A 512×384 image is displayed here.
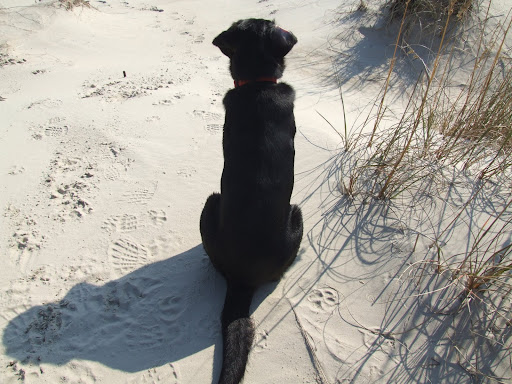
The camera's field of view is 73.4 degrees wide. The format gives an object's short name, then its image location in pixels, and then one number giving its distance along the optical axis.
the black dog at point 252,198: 1.85
